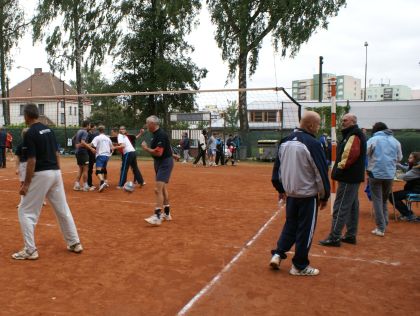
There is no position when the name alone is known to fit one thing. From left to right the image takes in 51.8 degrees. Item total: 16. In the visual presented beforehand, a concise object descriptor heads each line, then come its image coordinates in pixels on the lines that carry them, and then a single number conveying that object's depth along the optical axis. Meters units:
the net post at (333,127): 8.31
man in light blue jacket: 6.75
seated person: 7.89
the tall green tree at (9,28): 34.72
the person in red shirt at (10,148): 23.70
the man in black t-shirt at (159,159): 7.37
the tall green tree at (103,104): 34.25
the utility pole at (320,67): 38.54
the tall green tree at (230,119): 26.91
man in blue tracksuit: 4.77
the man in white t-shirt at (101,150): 11.22
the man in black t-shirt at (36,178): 5.16
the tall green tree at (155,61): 31.34
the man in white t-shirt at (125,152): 11.41
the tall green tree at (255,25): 24.86
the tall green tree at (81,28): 30.30
